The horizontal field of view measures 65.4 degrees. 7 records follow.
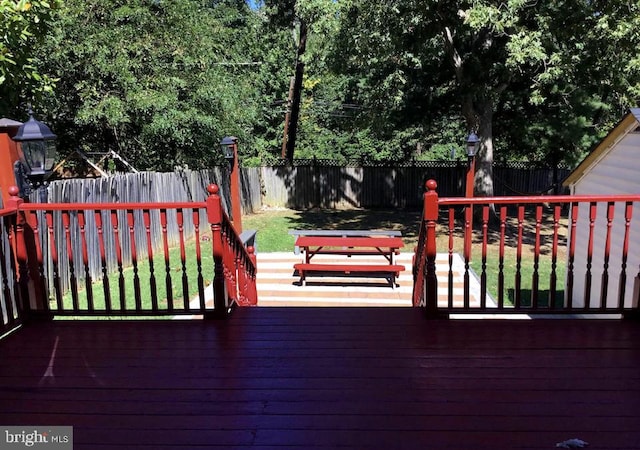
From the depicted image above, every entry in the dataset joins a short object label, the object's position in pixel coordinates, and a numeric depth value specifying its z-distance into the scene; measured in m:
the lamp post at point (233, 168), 7.41
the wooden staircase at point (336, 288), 7.43
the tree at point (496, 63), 9.38
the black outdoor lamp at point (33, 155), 3.49
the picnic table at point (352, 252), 7.92
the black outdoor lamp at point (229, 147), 7.44
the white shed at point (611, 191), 5.22
